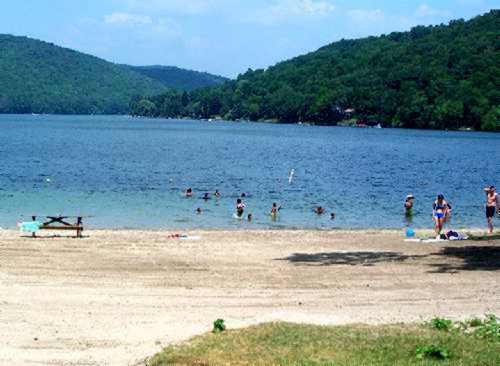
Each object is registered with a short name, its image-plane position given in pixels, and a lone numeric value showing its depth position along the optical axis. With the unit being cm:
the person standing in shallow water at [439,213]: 3347
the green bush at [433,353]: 1287
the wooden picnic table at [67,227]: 3189
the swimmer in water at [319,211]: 4650
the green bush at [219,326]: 1507
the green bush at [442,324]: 1537
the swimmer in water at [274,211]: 4456
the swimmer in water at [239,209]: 4422
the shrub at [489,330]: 1443
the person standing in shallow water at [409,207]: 4744
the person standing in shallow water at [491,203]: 3497
